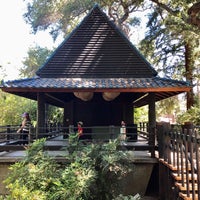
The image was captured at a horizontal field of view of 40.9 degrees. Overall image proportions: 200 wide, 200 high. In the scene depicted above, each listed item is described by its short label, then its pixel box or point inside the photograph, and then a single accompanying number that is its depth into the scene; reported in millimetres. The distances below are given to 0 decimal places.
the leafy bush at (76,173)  5242
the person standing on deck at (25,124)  8988
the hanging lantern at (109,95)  9405
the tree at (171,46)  15555
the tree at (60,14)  19969
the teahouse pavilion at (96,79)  8211
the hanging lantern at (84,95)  9312
